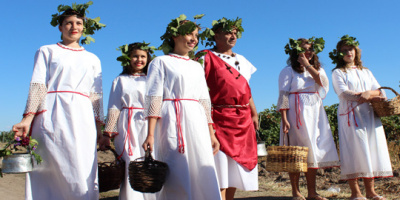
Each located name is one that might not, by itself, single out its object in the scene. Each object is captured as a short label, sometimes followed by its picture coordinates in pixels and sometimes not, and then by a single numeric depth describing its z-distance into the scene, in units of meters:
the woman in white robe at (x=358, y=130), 6.48
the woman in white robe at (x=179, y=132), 3.95
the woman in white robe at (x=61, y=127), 3.95
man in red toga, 4.87
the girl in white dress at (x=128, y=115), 5.68
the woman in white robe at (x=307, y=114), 6.41
